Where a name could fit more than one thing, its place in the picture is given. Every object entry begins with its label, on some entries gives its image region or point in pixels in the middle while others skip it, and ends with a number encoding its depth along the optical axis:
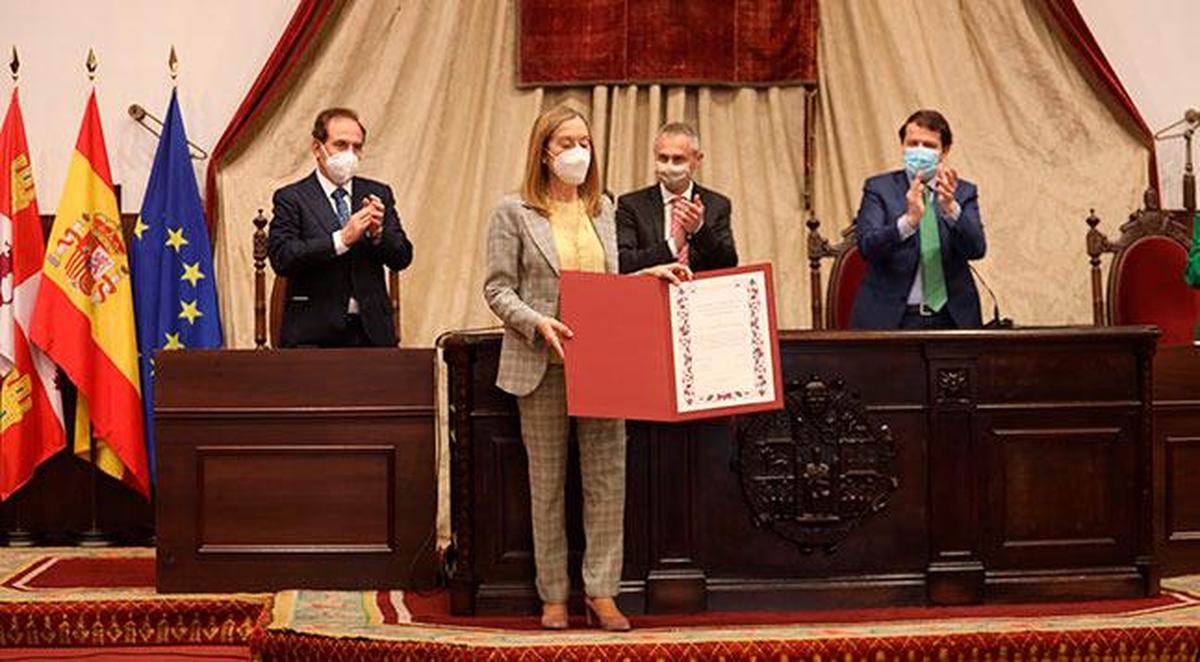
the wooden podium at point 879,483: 4.96
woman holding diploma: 4.64
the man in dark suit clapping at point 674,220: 5.15
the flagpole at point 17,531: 6.78
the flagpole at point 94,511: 6.75
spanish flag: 6.67
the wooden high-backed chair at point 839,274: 6.35
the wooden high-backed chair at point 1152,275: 6.54
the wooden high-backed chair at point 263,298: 5.98
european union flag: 6.84
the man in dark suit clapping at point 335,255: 5.34
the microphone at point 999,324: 5.26
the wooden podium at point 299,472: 5.26
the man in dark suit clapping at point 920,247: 5.33
